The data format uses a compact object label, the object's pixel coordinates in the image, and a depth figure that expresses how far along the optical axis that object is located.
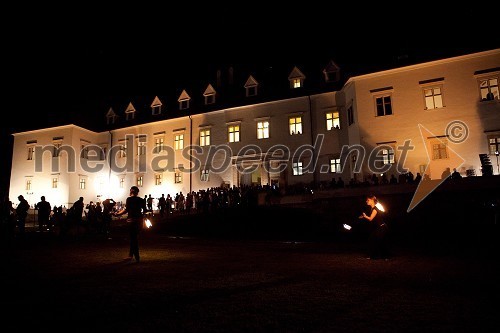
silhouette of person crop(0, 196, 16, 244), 16.67
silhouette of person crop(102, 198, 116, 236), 17.77
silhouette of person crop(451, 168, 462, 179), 19.09
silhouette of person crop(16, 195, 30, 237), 17.56
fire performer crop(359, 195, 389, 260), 10.44
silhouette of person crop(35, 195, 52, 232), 18.07
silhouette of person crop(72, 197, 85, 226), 17.05
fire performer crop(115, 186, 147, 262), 9.88
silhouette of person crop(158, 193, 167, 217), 25.87
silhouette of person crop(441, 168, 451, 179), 23.47
